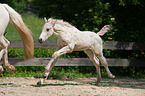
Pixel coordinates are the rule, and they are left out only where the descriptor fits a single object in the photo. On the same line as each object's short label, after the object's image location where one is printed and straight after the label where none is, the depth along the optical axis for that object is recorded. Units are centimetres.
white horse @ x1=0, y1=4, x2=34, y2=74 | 987
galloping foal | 1011
